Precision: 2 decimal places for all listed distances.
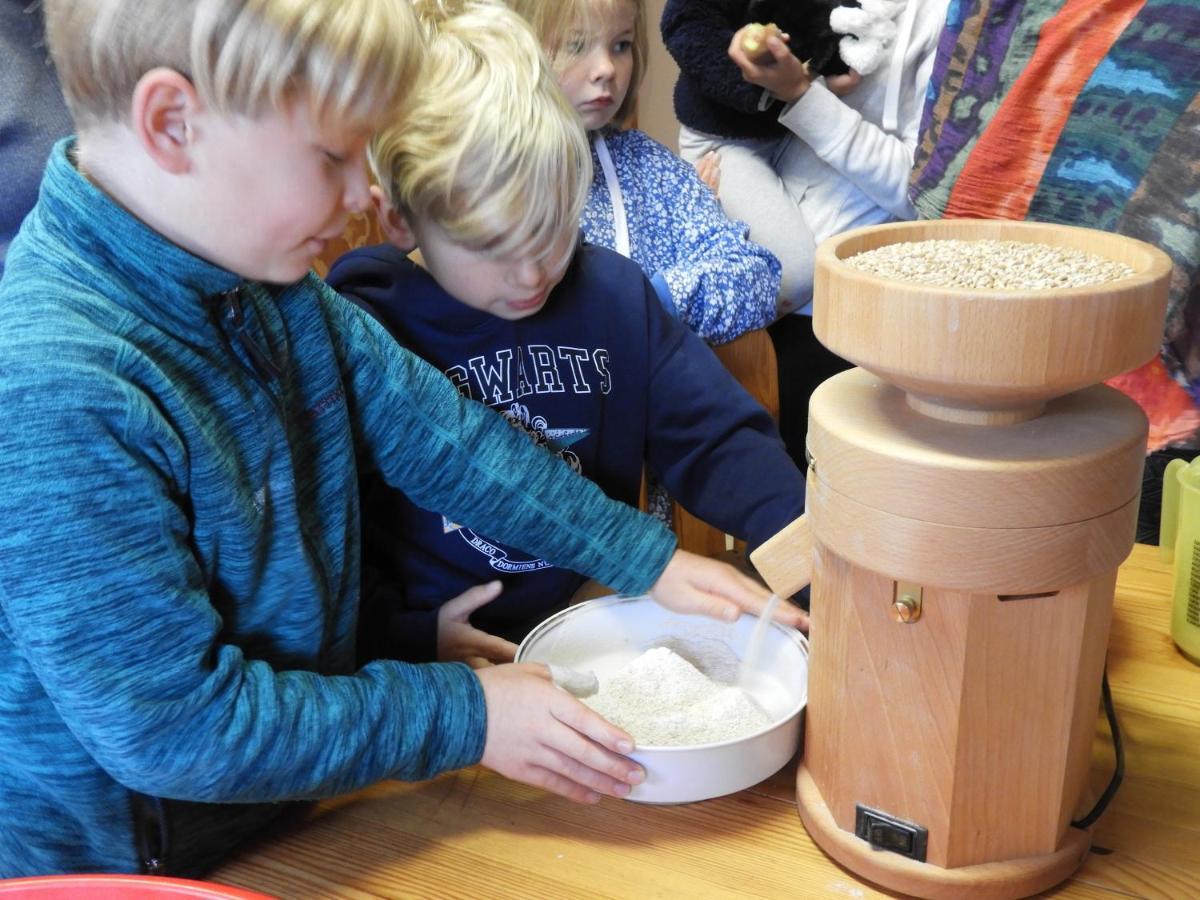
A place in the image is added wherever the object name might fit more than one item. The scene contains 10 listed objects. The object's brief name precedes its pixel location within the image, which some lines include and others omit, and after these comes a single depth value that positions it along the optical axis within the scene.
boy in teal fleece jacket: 0.60
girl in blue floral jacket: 1.28
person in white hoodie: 1.83
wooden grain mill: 0.55
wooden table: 0.69
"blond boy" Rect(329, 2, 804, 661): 0.93
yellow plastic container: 0.88
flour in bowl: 0.80
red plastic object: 0.56
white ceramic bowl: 0.73
